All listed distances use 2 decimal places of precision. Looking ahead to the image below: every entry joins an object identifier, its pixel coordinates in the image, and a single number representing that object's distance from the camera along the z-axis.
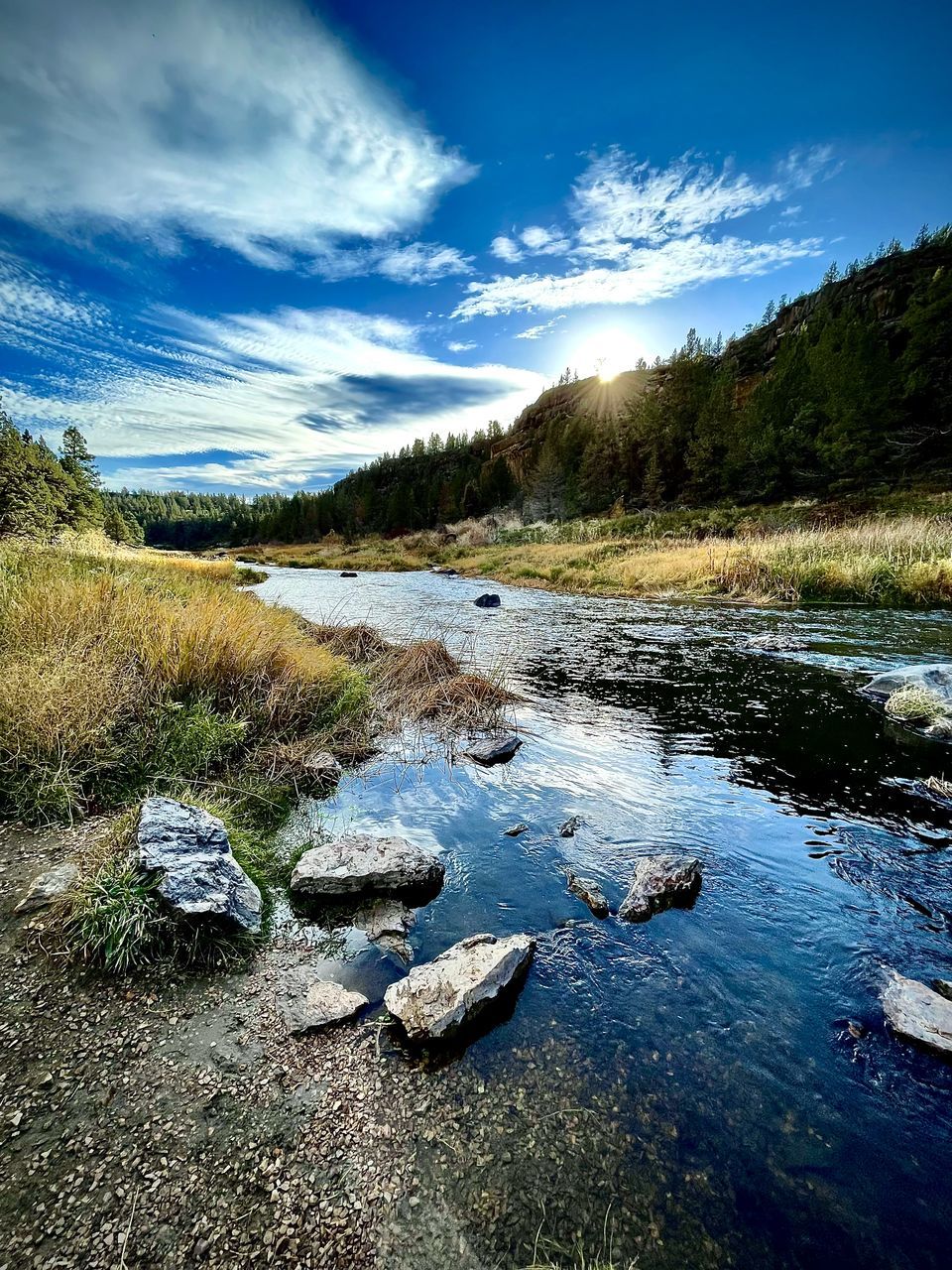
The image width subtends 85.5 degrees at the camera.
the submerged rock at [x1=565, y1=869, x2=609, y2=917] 3.45
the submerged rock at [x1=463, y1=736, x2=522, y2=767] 6.10
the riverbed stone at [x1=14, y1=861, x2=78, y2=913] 3.05
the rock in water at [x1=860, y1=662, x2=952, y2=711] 7.00
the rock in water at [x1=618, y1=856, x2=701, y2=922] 3.44
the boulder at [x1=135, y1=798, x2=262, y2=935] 3.04
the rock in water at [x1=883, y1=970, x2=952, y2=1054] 2.49
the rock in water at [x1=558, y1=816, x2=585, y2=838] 4.42
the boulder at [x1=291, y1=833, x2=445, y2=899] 3.62
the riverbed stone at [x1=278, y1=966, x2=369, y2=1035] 2.62
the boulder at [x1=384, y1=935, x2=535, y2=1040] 2.55
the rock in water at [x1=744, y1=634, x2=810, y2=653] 10.73
